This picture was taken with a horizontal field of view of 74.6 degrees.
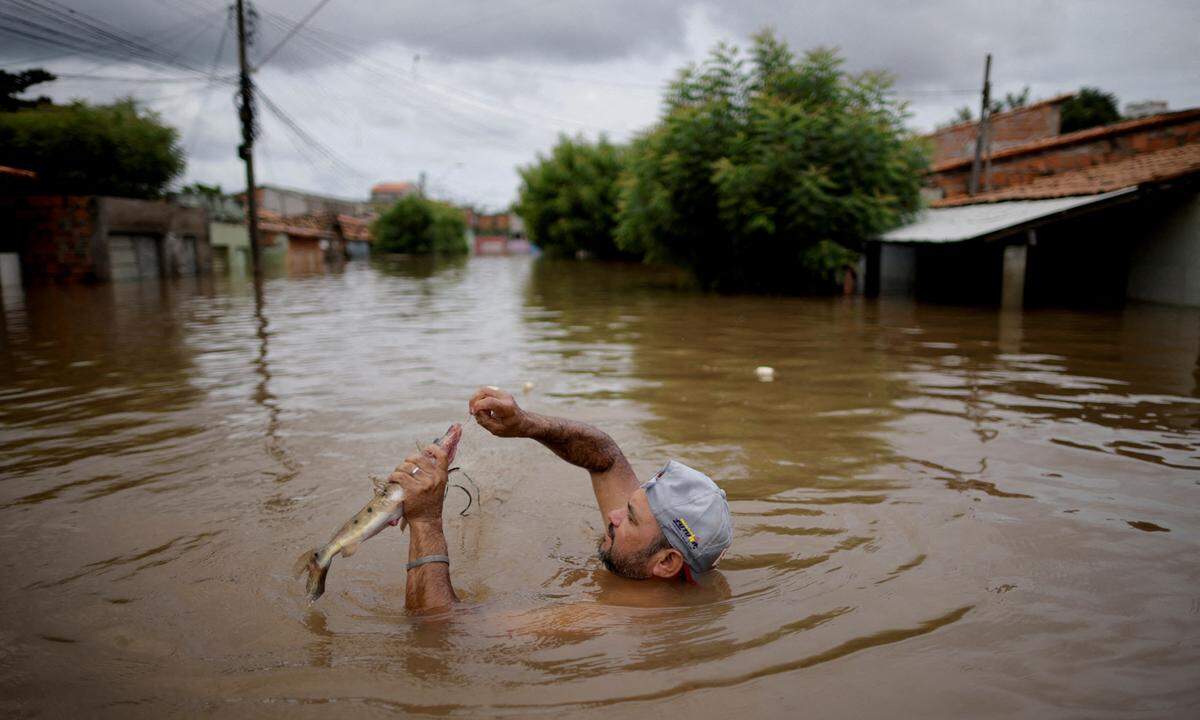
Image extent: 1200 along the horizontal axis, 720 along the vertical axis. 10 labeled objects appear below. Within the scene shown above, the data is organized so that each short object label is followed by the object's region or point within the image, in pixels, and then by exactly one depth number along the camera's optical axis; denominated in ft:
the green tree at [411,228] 221.05
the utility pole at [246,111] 83.46
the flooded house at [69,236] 82.28
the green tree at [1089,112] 127.34
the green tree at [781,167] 56.34
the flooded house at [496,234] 280.72
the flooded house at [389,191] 326.24
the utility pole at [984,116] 75.82
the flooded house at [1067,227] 48.67
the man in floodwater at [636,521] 9.86
